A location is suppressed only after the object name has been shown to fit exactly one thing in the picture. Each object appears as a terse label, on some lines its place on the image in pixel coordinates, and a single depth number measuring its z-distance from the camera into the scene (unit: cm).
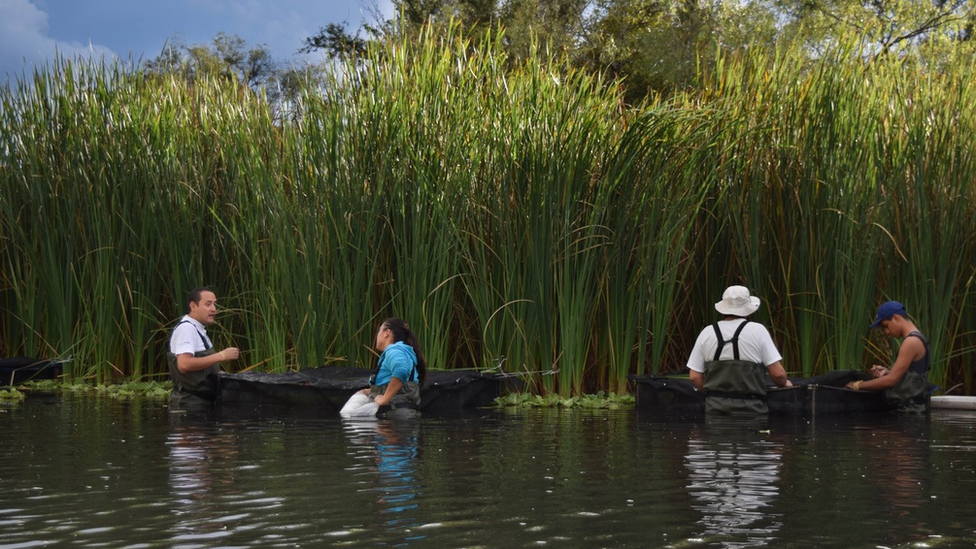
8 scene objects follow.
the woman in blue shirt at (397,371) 1112
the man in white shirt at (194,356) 1220
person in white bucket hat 1103
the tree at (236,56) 5684
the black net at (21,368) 1484
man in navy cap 1147
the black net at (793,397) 1152
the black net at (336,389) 1196
